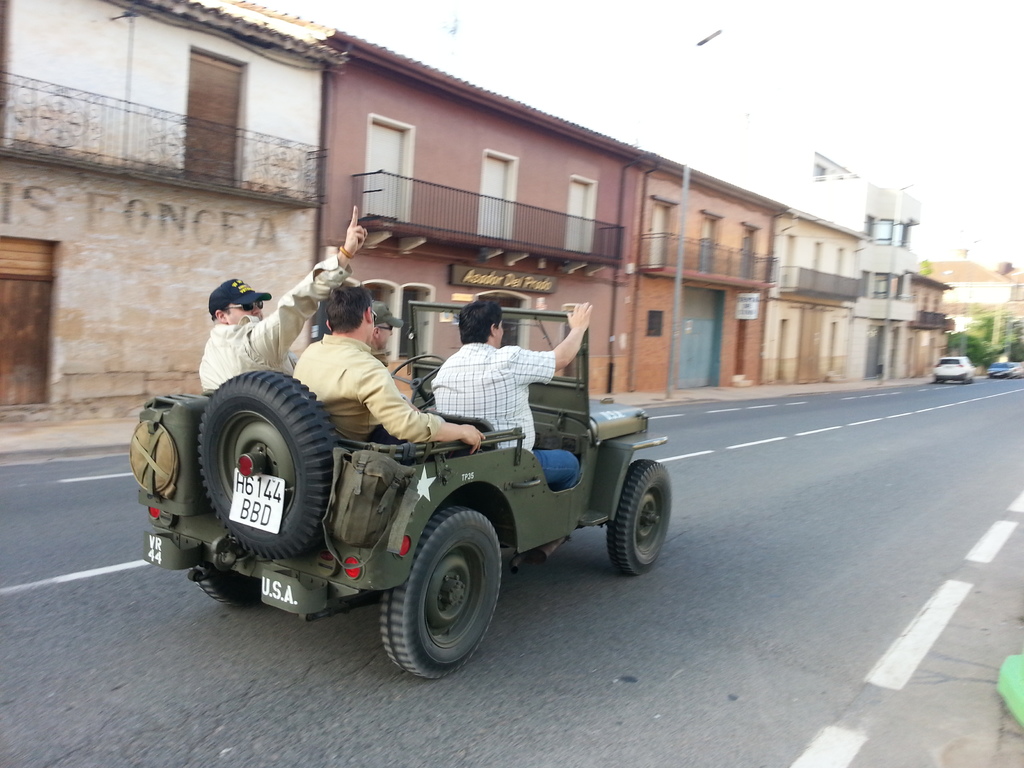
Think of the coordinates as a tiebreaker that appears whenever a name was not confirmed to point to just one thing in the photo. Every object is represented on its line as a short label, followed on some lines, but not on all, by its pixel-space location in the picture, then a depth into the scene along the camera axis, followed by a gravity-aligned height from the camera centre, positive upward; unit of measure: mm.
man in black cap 3730 +7
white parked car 43438 +74
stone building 11758 +2161
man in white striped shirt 3928 -152
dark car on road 54000 +355
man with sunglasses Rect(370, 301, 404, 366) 4023 +19
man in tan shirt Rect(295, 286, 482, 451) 3188 -227
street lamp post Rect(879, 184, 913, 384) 42438 +5971
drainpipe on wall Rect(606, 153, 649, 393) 23578 +1783
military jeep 2977 -771
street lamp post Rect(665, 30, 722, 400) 21448 +2028
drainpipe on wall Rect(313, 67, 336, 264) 15380 +3892
